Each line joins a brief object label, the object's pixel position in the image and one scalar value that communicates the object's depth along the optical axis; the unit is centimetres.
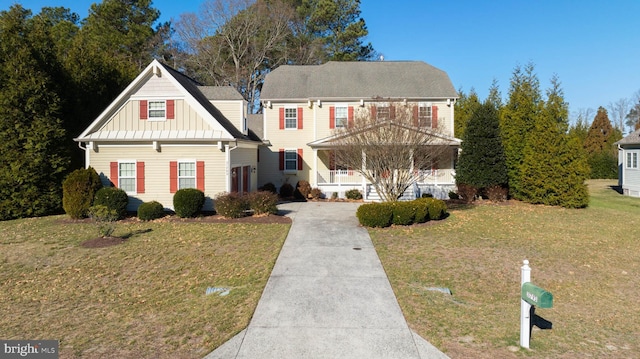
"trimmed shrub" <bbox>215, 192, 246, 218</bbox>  1449
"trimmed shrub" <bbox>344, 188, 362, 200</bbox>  2088
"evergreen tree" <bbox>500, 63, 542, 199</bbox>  1964
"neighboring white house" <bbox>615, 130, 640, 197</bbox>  2233
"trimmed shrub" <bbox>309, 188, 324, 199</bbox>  2119
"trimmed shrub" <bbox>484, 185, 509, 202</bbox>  1961
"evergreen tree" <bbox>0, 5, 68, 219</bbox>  1572
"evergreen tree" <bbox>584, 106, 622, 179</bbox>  3528
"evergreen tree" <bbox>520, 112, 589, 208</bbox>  1775
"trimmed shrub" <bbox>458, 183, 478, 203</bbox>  1962
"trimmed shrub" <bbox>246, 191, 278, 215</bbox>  1495
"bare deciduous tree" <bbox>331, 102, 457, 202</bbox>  1369
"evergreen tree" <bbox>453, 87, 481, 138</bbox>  2753
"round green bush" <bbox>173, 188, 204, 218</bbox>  1473
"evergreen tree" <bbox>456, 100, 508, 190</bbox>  1925
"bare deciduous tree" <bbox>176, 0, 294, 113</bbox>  3500
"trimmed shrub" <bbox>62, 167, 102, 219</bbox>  1477
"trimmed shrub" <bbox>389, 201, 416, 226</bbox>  1292
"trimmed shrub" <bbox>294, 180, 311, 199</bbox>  2128
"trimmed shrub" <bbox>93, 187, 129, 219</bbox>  1467
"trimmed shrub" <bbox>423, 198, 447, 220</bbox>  1374
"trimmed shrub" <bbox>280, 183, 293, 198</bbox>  2181
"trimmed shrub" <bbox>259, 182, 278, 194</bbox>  2142
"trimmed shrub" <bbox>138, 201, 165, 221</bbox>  1459
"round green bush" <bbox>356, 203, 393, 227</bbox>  1266
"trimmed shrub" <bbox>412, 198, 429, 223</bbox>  1329
